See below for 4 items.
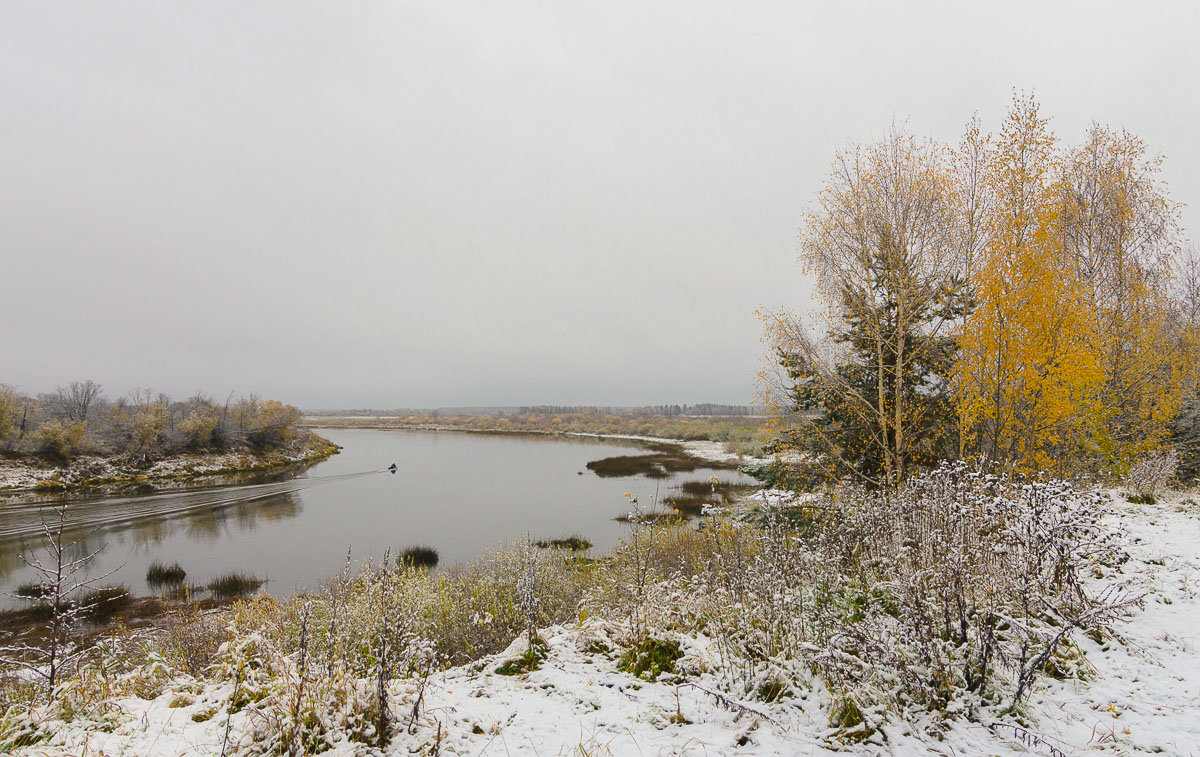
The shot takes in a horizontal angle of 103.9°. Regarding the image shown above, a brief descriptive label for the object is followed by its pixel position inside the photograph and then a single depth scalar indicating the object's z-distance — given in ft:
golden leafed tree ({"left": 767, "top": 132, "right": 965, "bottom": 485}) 31.07
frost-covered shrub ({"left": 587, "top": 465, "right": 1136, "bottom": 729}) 9.98
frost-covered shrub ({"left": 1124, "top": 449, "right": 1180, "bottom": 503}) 32.81
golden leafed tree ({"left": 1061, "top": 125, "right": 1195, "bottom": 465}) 36.88
